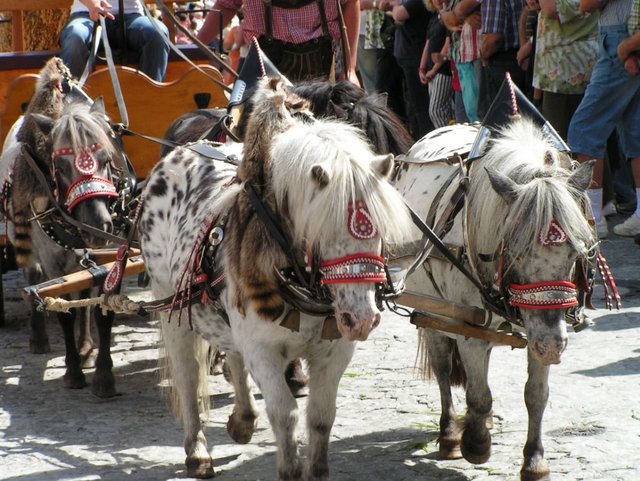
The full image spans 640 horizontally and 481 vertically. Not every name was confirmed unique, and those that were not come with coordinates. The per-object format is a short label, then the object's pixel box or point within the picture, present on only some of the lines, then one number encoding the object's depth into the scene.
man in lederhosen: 13.98
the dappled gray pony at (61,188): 12.12
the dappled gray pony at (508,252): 8.45
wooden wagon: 14.91
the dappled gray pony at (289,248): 7.72
